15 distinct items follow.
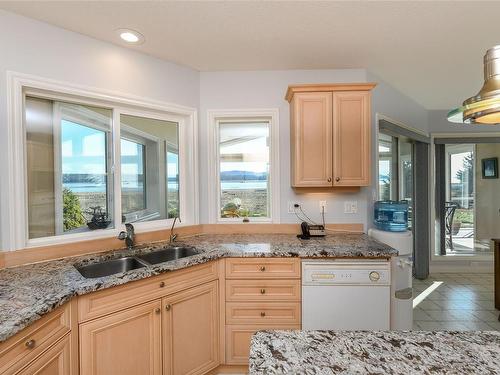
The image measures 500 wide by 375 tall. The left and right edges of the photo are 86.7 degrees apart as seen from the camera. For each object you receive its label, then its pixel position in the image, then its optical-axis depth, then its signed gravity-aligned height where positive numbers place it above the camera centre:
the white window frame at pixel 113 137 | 1.69 +0.35
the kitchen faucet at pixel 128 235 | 2.06 -0.38
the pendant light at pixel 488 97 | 0.76 +0.25
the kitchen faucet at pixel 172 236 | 2.32 -0.44
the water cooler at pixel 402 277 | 2.12 -0.77
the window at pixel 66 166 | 1.86 +0.16
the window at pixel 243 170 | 2.76 +0.16
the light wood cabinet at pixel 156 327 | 1.43 -0.86
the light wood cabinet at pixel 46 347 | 1.02 -0.68
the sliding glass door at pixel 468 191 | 4.29 -0.13
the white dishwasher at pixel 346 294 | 1.96 -0.82
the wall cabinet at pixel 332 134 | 2.33 +0.45
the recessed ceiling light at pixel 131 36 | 1.95 +1.14
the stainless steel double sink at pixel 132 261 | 1.81 -0.56
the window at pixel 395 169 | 3.15 +0.21
